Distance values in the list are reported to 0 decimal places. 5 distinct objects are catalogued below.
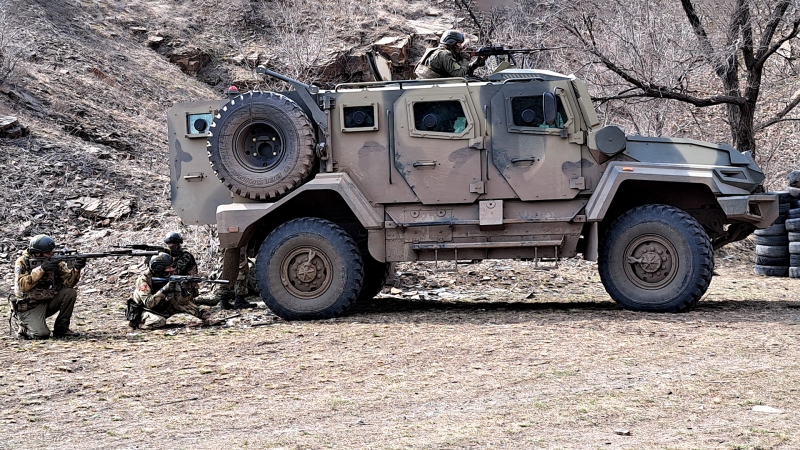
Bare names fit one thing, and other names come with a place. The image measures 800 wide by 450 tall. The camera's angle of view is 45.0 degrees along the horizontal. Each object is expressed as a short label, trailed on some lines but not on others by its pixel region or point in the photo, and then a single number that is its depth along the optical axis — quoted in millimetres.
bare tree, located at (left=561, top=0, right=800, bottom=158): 14359
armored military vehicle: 9438
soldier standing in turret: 10352
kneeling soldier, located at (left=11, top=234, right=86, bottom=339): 9242
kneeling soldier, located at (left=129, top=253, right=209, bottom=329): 9734
